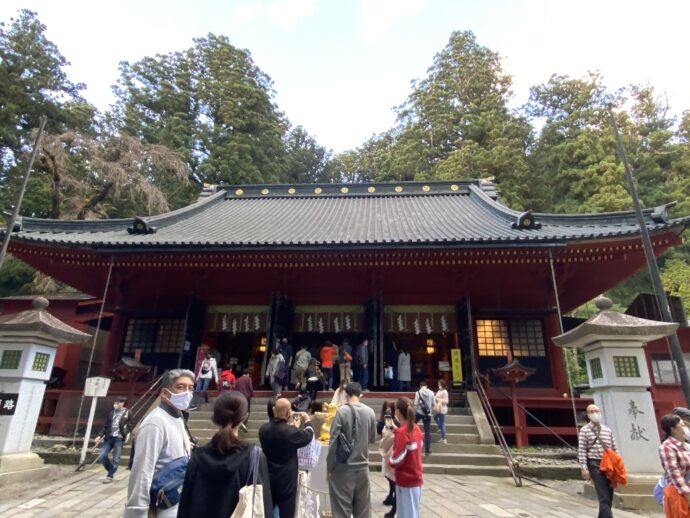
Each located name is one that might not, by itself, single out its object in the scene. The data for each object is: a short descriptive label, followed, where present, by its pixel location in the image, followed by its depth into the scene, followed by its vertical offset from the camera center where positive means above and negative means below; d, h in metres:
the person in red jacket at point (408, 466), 4.21 -0.68
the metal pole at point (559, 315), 10.88 +2.31
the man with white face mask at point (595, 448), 5.15 -0.58
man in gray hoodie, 4.19 -0.74
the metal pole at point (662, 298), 6.64 +1.77
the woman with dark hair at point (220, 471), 2.53 -0.46
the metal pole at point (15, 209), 8.09 +3.44
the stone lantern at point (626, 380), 6.38 +0.36
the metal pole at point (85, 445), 8.34 -1.06
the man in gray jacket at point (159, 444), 2.67 -0.35
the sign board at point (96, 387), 8.79 +0.09
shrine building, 11.40 +3.73
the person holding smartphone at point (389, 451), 5.11 -0.65
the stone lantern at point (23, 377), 7.07 +0.22
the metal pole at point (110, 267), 9.82 +3.50
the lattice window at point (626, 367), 6.70 +0.57
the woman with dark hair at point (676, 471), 3.73 -0.60
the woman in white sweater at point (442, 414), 8.88 -0.32
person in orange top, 11.85 +0.93
